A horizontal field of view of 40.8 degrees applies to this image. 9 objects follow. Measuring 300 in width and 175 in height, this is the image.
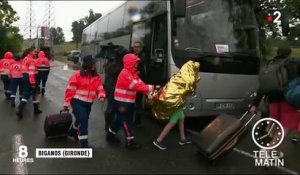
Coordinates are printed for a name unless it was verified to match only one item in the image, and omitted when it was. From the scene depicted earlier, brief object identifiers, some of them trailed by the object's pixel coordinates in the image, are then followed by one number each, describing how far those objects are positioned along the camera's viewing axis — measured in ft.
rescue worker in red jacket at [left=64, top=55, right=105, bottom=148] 22.57
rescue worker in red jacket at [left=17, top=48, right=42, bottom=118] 34.19
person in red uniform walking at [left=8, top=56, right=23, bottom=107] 40.27
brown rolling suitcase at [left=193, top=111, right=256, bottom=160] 20.01
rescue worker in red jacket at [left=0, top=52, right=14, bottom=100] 44.19
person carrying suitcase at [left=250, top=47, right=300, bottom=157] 20.35
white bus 27.63
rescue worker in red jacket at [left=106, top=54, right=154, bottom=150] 22.75
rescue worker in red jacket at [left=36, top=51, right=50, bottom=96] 43.29
